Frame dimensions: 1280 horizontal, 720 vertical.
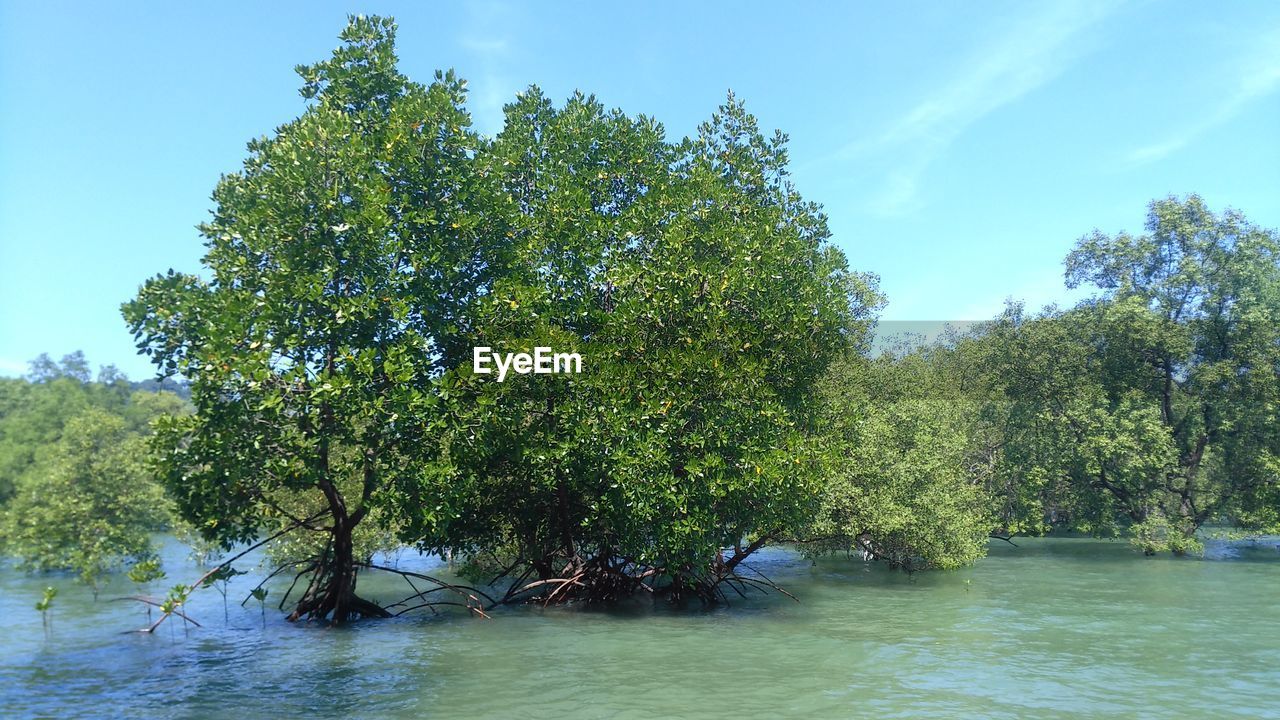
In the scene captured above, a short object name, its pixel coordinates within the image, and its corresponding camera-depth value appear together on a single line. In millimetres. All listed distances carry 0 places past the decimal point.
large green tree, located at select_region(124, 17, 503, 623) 21016
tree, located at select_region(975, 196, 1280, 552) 41812
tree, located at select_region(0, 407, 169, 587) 34062
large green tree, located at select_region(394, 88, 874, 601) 23609
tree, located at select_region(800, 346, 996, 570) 31438
